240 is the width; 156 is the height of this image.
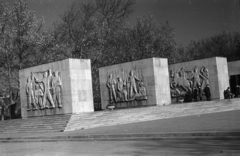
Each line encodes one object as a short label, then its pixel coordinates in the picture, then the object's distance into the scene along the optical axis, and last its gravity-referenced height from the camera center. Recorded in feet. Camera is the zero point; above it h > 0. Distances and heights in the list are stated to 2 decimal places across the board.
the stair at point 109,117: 73.05 -4.01
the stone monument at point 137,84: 99.66 +3.18
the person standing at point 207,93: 104.85 -0.41
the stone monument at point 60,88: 82.79 +2.78
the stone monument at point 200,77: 115.44 +4.39
